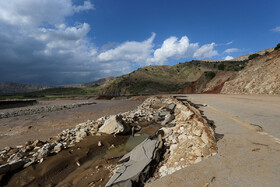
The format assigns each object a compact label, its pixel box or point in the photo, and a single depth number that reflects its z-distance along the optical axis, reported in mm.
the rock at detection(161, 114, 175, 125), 8789
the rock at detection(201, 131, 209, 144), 3859
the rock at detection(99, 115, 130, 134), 7496
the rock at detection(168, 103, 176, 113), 12225
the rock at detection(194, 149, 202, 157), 3275
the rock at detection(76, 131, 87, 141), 7052
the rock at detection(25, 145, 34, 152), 5926
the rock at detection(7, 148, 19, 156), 5869
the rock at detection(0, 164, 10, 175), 4262
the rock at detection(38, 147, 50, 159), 5227
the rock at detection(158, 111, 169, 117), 11383
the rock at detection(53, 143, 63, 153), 5715
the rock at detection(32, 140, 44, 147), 6381
